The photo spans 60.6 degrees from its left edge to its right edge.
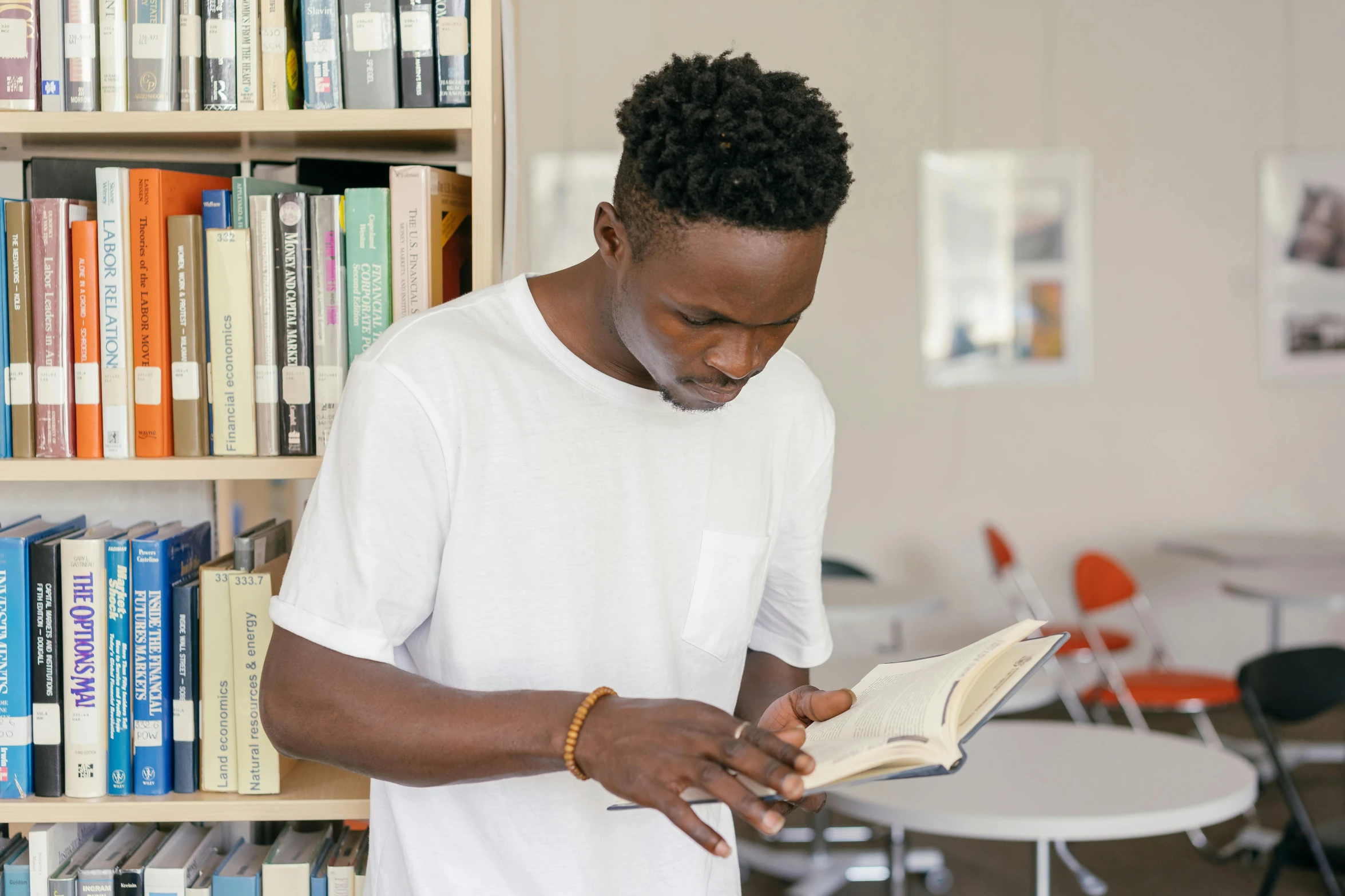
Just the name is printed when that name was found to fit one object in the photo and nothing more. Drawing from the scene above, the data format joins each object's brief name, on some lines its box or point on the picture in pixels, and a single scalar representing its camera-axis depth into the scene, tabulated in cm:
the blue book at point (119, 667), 140
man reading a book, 100
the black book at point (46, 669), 140
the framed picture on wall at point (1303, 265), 514
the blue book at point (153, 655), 140
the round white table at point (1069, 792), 187
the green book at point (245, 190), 138
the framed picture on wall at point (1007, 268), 516
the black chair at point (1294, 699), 293
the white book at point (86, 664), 140
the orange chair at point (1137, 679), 370
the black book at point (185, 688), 142
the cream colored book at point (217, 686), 141
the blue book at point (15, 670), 139
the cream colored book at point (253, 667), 140
